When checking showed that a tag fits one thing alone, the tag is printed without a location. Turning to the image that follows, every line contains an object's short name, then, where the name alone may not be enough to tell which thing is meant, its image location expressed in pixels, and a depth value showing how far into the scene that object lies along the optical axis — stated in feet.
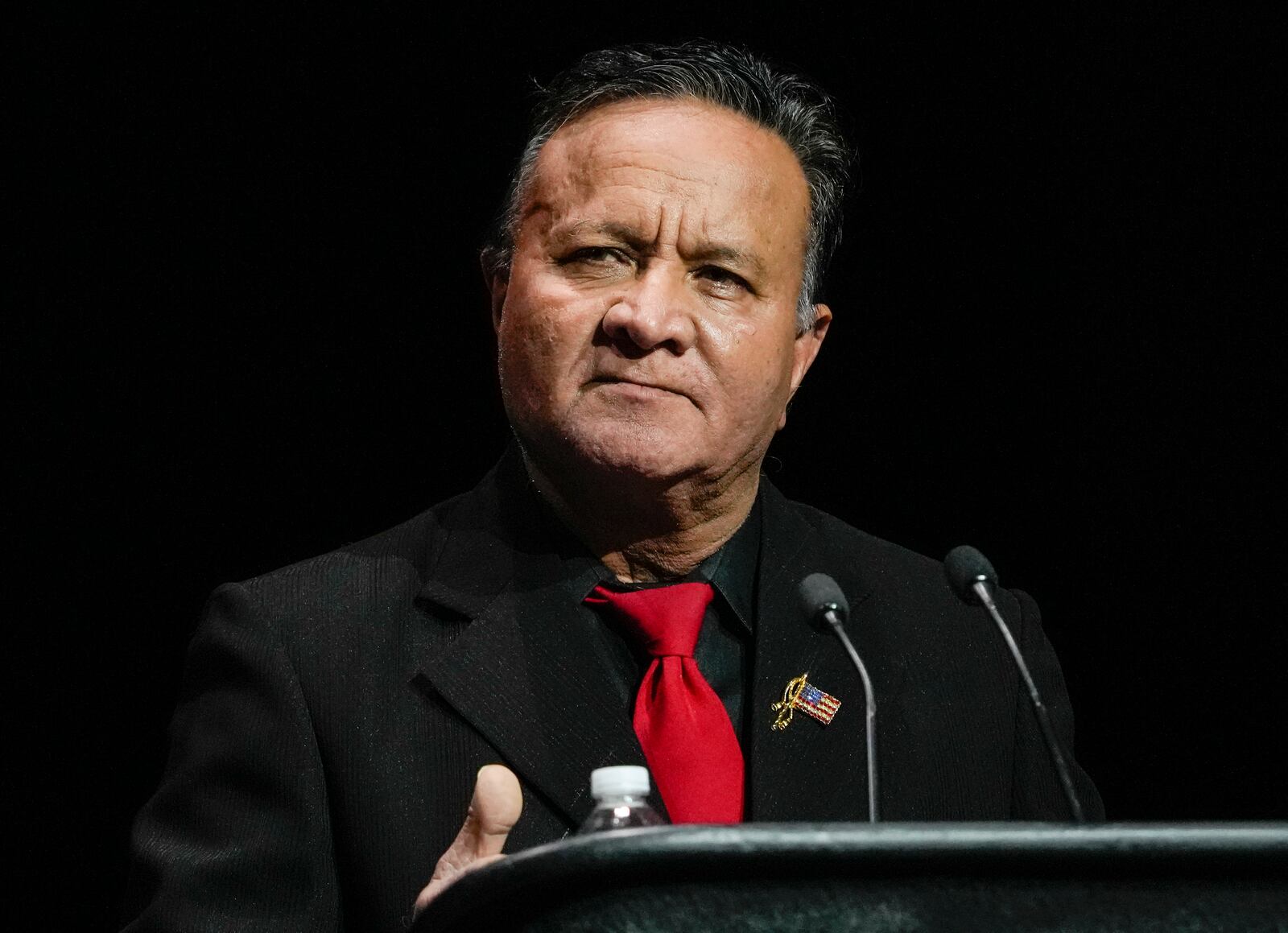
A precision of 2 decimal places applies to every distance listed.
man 13.30
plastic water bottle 12.51
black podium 10.13
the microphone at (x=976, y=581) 12.81
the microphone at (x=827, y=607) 12.84
